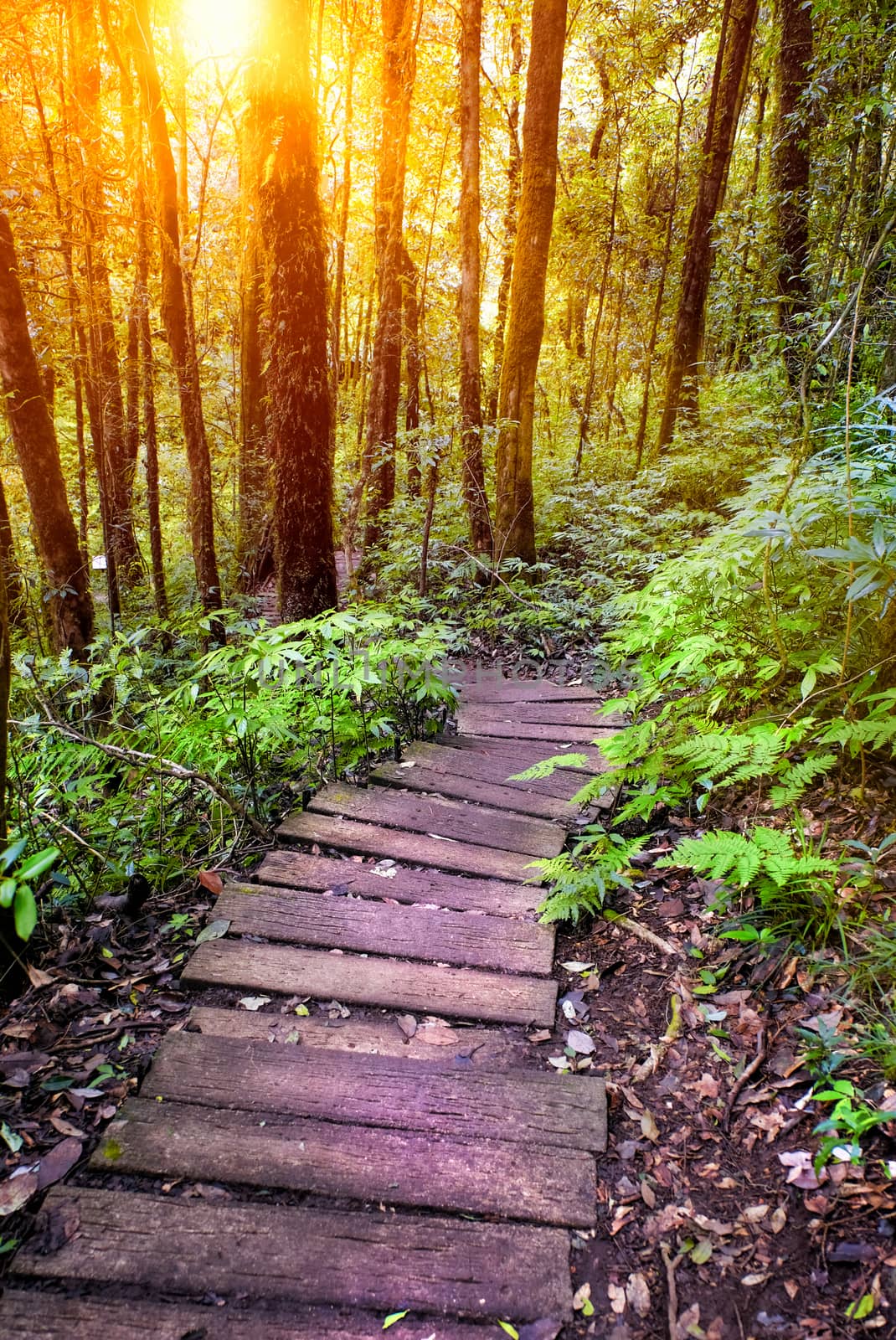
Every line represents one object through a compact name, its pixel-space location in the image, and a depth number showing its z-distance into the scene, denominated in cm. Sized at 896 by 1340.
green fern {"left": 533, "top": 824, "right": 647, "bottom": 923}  295
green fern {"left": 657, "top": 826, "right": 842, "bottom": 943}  235
